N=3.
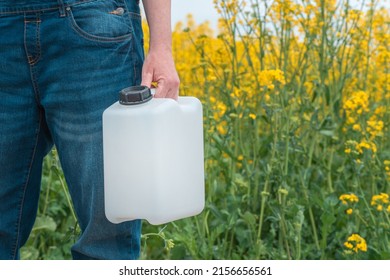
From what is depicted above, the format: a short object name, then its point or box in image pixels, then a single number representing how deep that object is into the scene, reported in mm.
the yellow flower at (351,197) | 5215
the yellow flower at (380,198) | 5080
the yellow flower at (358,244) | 4964
